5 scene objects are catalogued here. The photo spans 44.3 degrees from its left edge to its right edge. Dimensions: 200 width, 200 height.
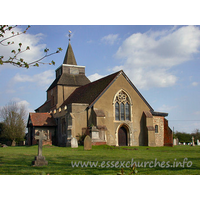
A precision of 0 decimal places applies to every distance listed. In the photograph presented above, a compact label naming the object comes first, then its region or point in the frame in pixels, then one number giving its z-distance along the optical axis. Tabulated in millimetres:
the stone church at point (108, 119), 29938
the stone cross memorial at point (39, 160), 11047
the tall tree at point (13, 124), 49594
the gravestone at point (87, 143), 22067
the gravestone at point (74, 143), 26352
